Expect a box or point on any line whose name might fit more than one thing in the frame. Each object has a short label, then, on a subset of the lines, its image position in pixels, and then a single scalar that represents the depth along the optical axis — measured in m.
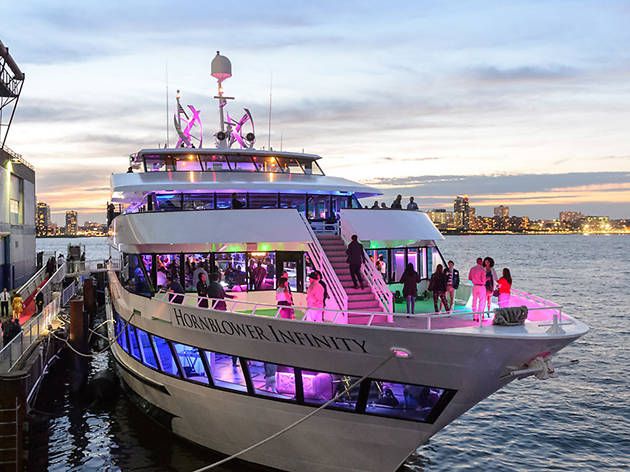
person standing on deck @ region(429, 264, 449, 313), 14.59
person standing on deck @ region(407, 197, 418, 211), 18.52
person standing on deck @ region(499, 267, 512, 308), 13.38
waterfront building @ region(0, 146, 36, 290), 32.69
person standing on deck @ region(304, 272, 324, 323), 12.95
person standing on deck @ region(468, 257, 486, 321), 13.50
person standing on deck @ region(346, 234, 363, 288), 14.35
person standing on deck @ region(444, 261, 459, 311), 14.98
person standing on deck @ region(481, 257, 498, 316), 14.02
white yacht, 11.04
